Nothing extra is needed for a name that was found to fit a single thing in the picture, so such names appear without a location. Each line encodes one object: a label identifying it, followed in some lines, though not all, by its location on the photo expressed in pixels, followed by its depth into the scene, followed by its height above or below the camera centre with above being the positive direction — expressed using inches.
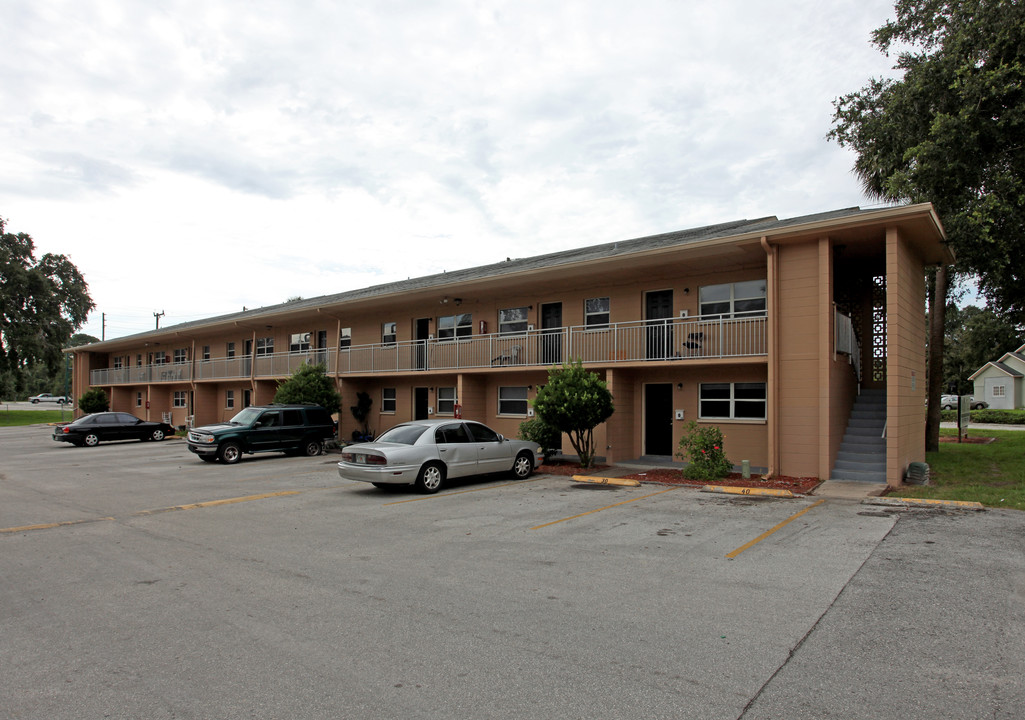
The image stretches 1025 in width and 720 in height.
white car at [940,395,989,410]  2062.0 -56.9
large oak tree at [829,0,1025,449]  577.6 +257.6
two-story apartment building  522.3 +52.6
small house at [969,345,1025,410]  2058.3 +16.2
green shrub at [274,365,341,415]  895.1 -7.7
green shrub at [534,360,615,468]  580.1 -14.3
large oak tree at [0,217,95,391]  1868.8 +241.1
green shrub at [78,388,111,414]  1540.4 -44.3
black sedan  1009.5 -77.2
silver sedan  461.4 -55.1
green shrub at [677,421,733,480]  534.0 -60.4
